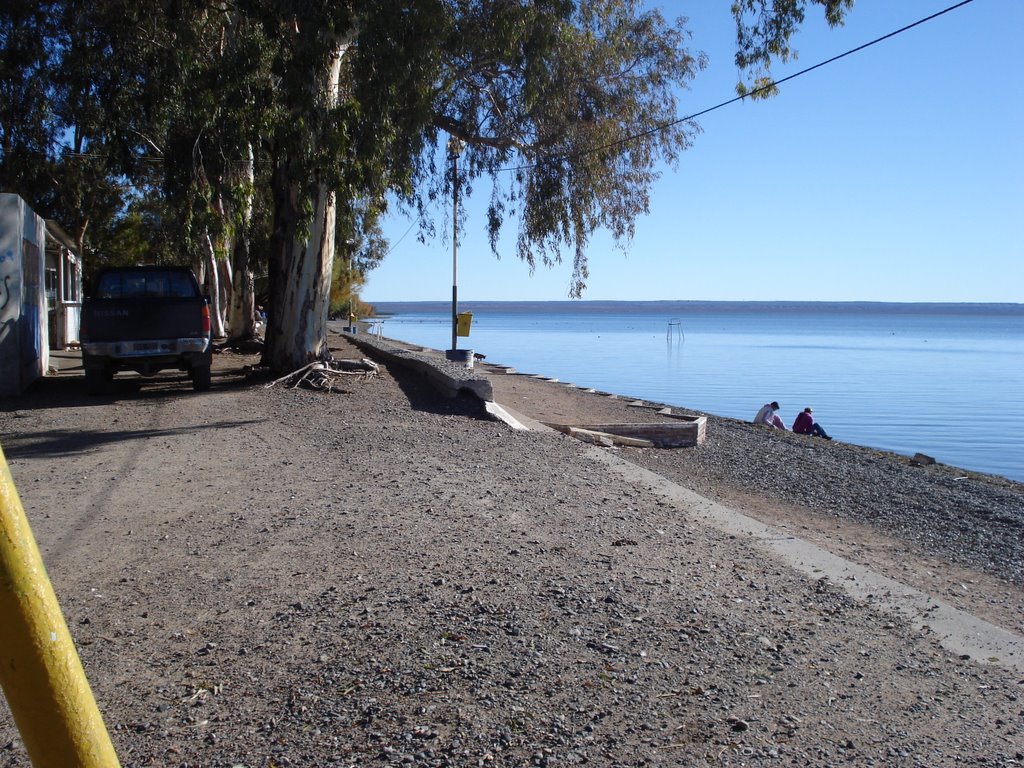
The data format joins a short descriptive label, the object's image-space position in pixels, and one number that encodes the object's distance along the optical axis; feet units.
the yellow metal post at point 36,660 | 6.11
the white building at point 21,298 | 46.34
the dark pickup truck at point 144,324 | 46.29
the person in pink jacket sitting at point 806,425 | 69.41
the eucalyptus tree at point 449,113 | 45.39
